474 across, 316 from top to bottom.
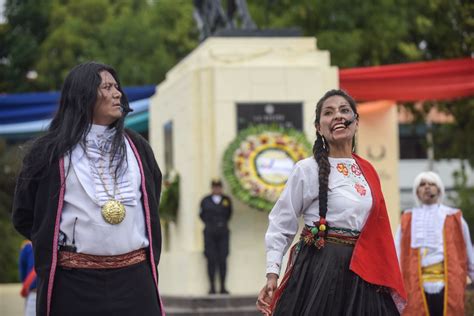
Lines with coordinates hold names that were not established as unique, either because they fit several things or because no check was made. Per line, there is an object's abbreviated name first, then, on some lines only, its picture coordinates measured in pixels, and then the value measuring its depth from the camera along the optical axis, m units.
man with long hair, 5.63
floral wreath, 15.76
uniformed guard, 15.75
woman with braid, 6.52
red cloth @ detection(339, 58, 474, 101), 17.05
